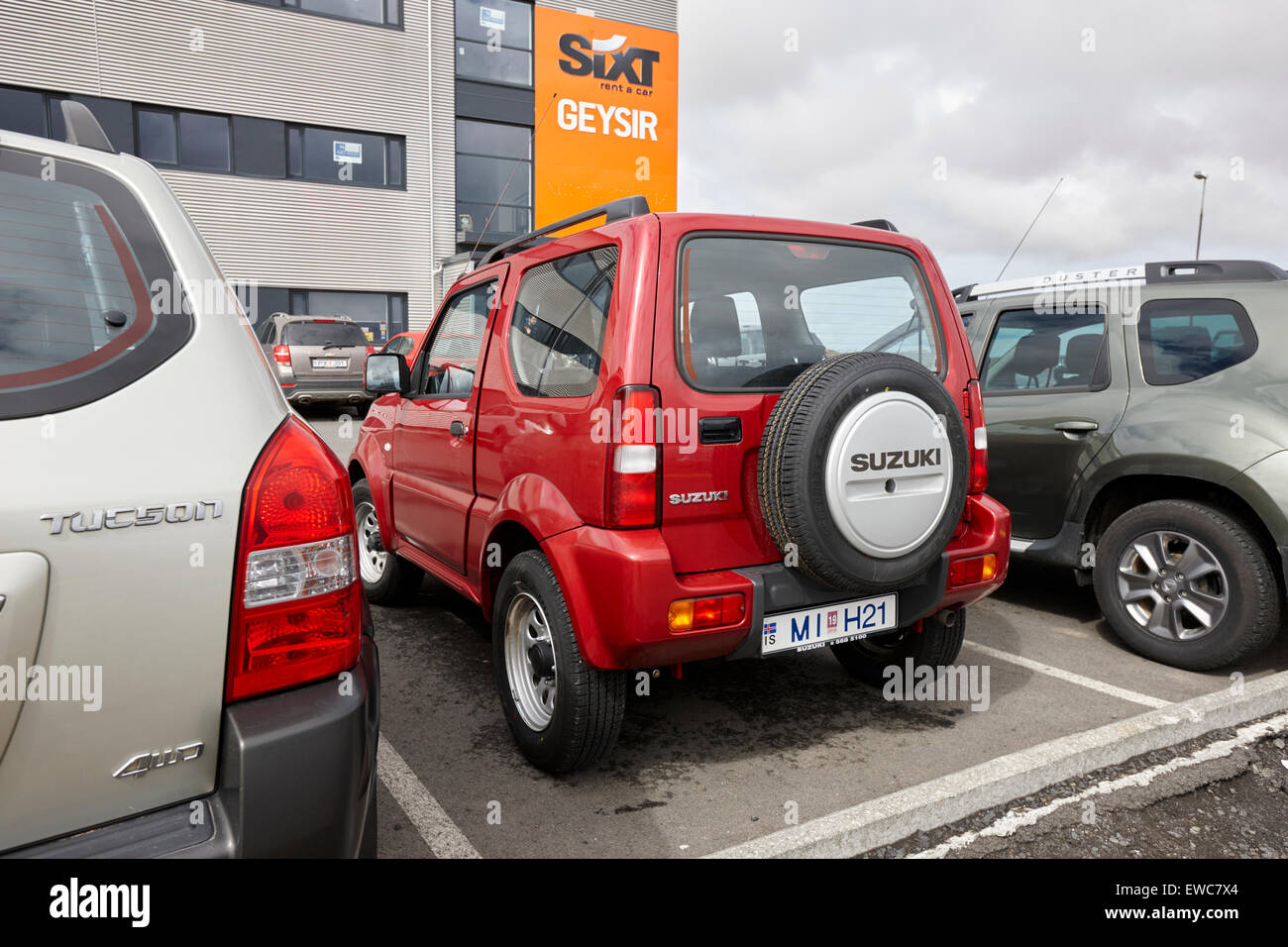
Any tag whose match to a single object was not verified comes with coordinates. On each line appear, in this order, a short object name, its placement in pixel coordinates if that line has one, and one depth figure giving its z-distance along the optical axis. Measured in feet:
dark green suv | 12.39
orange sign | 69.97
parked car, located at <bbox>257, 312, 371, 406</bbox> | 43.62
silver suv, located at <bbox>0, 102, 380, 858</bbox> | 4.27
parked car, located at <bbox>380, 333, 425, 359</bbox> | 41.42
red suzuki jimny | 8.52
